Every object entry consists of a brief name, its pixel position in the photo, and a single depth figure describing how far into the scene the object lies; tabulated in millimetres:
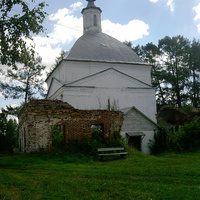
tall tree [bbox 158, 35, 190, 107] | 38094
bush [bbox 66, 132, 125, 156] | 12047
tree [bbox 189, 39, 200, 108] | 38156
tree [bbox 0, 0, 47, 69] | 11320
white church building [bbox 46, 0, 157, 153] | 23078
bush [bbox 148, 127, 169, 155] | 17672
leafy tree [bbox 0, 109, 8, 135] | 31609
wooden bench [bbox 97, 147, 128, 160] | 11378
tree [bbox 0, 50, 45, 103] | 30428
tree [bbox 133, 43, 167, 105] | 38250
